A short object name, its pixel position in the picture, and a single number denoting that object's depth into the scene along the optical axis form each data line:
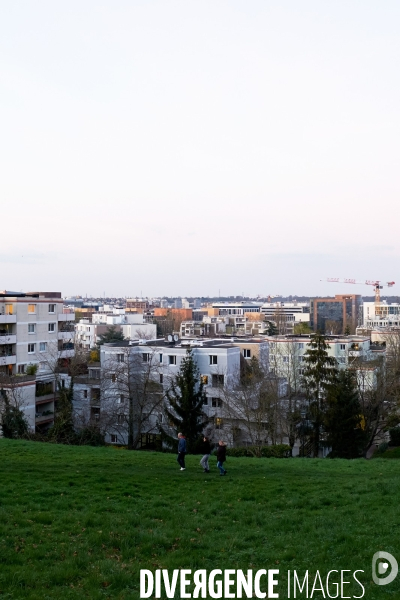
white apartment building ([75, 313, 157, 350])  118.12
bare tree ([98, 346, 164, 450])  43.12
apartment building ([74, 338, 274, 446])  45.44
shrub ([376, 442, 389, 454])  38.99
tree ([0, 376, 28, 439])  37.34
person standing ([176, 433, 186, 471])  19.84
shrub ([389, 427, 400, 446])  41.31
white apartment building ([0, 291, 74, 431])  48.66
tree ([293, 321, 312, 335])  103.41
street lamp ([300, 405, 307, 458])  39.02
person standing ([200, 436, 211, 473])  19.12
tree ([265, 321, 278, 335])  99.97
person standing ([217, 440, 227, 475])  19.09
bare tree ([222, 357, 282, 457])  37.81
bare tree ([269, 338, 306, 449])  38.34
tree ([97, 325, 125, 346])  101.24
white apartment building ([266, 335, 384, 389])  45.00
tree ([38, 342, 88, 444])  38.09
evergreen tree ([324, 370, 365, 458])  37.06
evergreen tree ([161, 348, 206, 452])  40.44
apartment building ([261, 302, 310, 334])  116.06
